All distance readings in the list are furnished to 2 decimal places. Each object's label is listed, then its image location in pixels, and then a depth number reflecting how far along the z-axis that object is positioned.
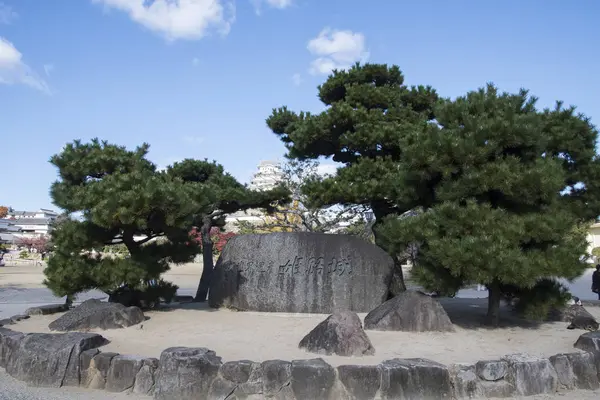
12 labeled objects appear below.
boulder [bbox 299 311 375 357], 6.54
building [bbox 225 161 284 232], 36.05
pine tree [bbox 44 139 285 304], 8.92
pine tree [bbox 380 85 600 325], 7.66
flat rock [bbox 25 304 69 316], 10.59
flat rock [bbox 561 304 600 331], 8.61
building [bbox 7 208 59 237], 71.44
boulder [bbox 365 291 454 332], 8.12
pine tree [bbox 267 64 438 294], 11.05
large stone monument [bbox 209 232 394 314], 10.00
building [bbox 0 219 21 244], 46.88
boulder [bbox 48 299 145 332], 8.46
